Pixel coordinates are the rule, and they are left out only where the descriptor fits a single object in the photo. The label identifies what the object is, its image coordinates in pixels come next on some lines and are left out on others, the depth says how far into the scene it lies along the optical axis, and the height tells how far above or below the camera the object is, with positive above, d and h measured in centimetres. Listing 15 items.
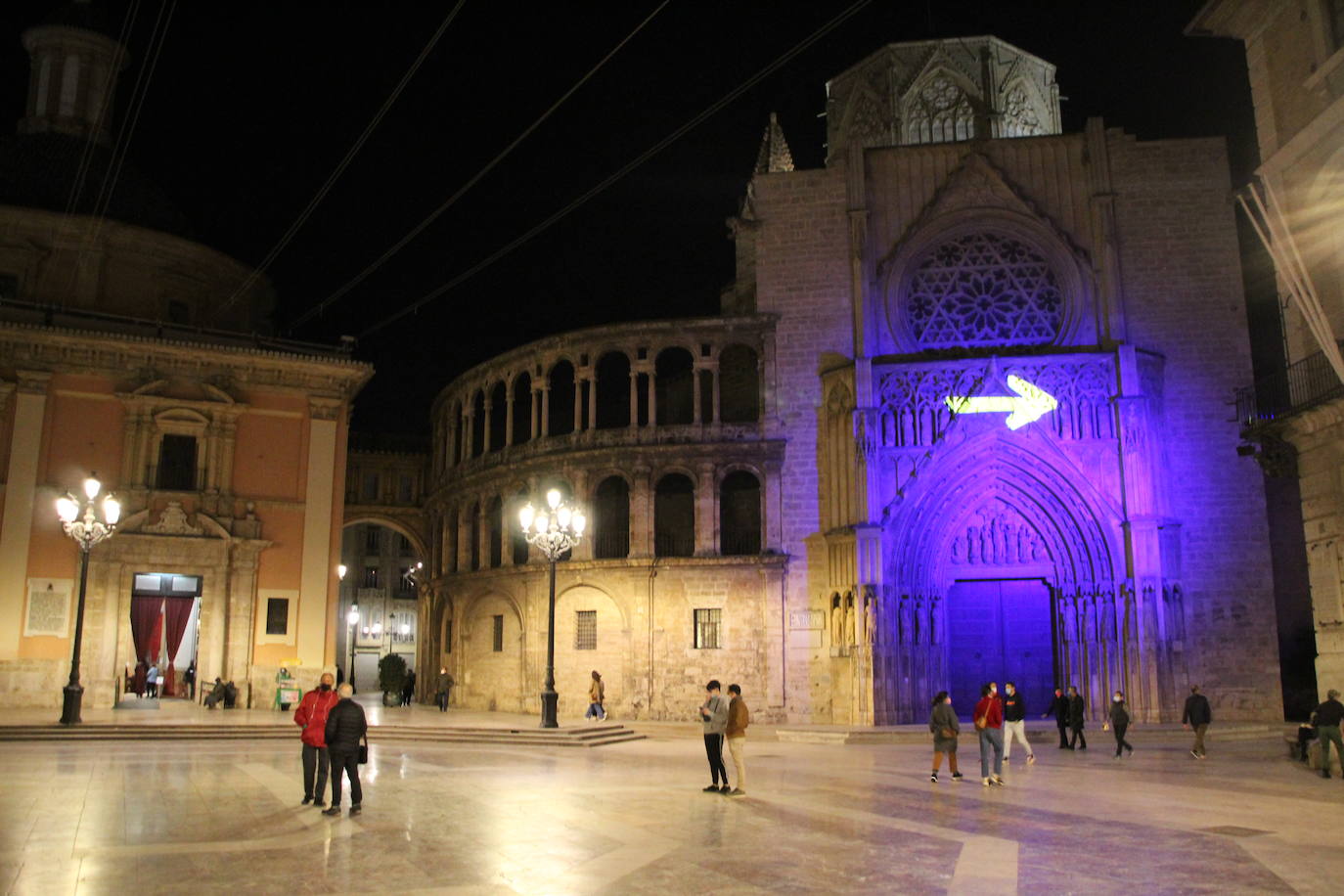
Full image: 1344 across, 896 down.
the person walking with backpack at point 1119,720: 1866 -127
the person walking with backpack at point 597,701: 2623 -138
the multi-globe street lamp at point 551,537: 2208 +212
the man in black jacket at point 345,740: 1081 -95
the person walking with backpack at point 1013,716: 1659 -107
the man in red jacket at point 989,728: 1398 -105
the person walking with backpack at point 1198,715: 1827 -116
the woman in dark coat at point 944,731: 1434 -111
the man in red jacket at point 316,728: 1127 -86
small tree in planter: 3616 -114
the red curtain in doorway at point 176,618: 2695 +57
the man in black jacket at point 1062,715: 2062 -132
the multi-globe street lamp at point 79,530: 2089 +215
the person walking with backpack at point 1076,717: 2042 -133
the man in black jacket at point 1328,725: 1477 -107
